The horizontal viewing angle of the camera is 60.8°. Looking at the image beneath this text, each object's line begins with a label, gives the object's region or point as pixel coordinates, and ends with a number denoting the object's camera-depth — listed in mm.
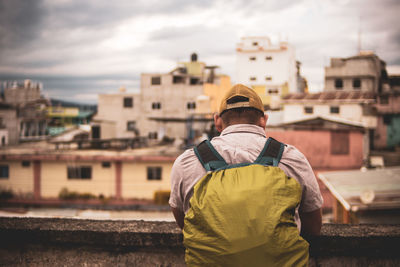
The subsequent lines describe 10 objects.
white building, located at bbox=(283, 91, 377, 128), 27141
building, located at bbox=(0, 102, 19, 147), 29523
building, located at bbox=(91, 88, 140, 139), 35094
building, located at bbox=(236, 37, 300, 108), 42369
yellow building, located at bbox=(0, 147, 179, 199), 21484
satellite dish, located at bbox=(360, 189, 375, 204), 8742
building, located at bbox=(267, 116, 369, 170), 19453
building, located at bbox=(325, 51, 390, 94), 35344
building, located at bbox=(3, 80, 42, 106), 36469
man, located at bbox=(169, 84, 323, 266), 1780
